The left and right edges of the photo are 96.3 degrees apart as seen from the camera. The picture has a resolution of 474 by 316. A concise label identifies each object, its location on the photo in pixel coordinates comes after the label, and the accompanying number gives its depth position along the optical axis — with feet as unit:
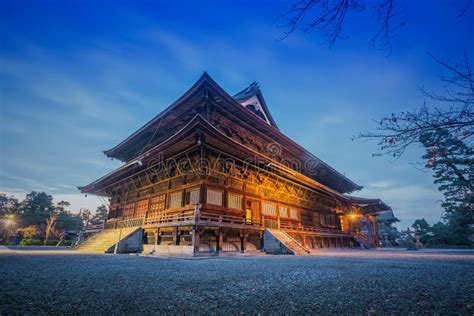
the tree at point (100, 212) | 146.96
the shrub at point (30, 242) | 75.61
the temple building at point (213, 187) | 37.58
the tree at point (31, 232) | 91.30
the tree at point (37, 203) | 125.29
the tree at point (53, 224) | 78.60
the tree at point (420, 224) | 132.36
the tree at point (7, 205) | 123.27
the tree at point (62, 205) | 136.23
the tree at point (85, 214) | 133.99
